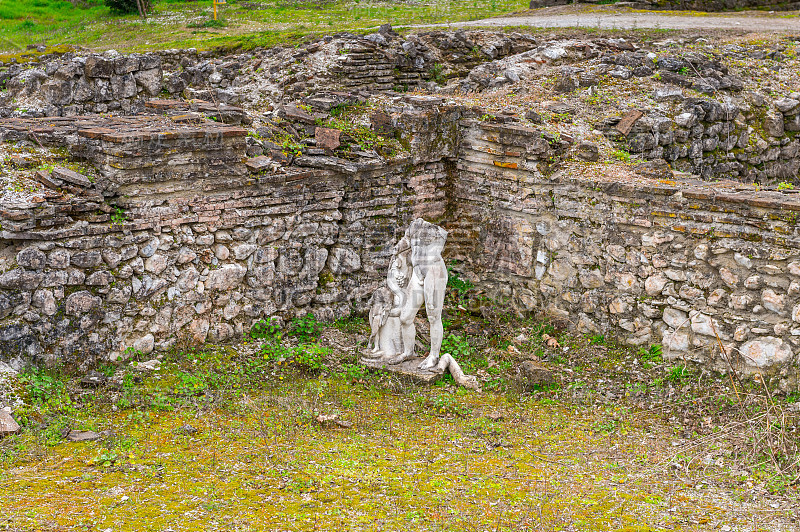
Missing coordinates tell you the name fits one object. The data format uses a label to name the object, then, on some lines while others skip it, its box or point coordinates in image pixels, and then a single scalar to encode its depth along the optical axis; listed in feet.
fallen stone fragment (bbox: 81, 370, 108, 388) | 27.35
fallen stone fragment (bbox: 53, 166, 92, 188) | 28.22
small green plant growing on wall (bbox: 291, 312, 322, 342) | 32.94
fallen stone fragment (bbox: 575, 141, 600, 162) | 35.24
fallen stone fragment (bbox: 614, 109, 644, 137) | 38.40
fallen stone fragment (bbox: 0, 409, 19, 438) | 23.90
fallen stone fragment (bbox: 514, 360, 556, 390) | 30.05
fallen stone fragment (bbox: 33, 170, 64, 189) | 28.12
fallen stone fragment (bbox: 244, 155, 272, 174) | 31.37
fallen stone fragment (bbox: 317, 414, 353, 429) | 26.30
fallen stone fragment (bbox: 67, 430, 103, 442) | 24.29
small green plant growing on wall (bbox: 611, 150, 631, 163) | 35.86
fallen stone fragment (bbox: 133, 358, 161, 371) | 28.76
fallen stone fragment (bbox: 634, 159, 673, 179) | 33.42
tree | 66.15
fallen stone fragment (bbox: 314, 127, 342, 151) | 34.12
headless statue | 29.22
